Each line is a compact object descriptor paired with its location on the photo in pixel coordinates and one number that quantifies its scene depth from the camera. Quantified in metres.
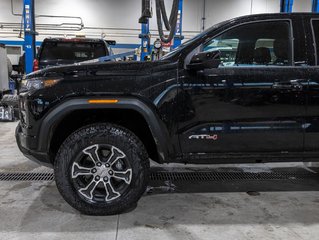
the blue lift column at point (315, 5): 4.75
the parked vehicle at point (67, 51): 5.39
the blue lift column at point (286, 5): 5.35
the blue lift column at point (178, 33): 7.20
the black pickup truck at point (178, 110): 2.29
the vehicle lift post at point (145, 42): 7.69
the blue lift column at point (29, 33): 6.80
